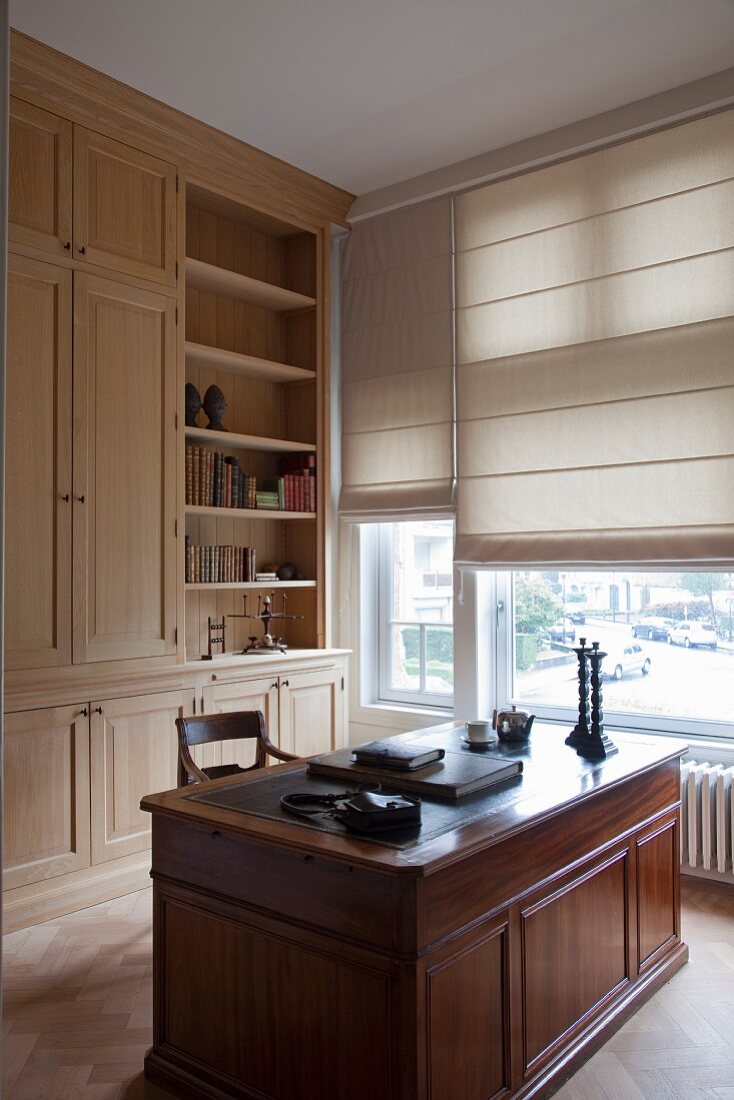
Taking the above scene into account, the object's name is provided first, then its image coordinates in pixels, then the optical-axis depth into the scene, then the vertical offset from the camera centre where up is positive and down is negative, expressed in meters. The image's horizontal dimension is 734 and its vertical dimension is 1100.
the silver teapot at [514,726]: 2.98 -0.54
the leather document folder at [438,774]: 2.31 -0.57
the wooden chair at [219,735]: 2.95 -0.59
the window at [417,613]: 4.81 -0.25
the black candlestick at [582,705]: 2.89 -0.46
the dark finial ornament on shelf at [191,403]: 4.24 +0.82
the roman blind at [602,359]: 3.67 +0.97
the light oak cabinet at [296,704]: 4.13 -0.68
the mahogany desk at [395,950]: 1.87 -0.92
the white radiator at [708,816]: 3.66 -1.06
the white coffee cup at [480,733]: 2.87 -0.54
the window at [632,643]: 3.92 -0.36
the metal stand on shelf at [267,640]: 4.53 -0.37
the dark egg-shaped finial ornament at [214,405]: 4.31 +0.82
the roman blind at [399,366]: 4.58 +1.12
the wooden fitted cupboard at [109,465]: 3.41 +0.45
